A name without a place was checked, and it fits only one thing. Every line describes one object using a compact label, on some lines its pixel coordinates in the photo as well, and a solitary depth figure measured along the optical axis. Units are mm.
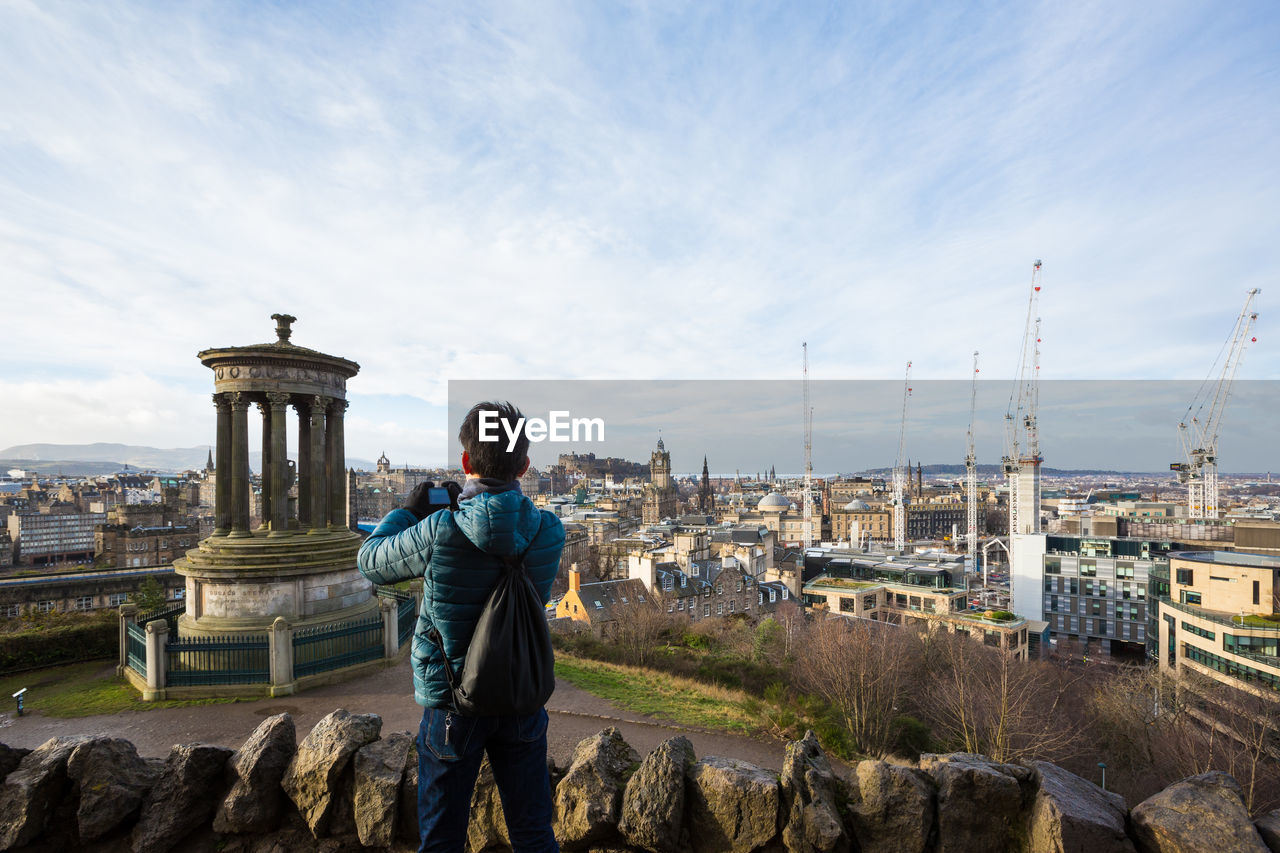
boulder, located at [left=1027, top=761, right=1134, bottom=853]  3562
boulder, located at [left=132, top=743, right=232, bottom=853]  4355
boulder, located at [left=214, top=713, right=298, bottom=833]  4430
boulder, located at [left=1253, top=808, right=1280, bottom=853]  3438
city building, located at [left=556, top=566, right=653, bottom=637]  38344
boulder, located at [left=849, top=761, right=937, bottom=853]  3881
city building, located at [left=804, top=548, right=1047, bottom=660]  42500
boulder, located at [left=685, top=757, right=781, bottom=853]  3996
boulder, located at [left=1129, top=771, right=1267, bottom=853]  3412
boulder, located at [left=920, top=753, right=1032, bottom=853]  3850
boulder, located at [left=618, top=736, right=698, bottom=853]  4059
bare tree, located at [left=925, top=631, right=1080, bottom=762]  16344
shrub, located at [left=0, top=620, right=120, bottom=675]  13617
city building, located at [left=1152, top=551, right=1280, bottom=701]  29531
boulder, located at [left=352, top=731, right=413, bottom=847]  4250
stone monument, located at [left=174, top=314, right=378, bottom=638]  13758
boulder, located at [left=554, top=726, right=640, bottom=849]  4148
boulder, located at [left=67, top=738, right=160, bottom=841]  4324
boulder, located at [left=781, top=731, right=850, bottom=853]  3869
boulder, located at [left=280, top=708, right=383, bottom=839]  4395
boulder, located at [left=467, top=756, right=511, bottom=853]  4234
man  2965
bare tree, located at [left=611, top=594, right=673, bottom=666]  16042
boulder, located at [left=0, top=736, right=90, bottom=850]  4246
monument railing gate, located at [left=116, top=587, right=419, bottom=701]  11867
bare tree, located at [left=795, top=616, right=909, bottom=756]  12000
